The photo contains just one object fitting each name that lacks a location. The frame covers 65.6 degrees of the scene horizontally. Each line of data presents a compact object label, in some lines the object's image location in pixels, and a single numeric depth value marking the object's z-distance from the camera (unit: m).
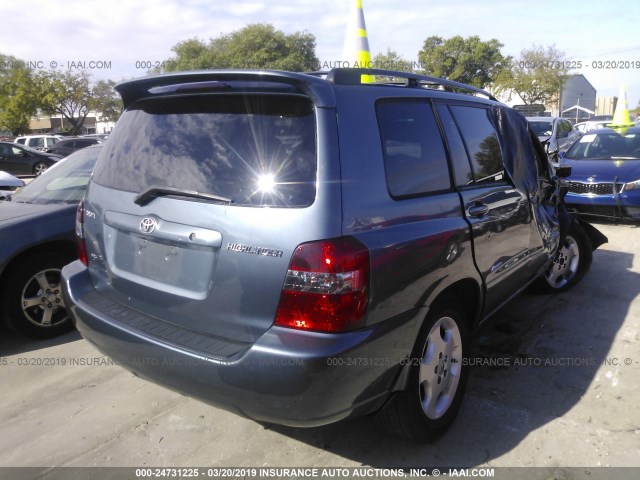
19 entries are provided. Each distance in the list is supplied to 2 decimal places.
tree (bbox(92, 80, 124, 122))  44.95
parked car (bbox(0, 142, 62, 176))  19.09
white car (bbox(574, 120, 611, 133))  20.15
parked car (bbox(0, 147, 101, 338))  3.92
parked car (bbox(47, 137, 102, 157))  22.90
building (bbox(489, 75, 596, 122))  58.86
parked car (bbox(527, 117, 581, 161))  12.81
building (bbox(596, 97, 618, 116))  69.25
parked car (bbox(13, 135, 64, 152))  25.37
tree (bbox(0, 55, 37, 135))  39.16
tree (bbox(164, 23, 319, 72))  38.62
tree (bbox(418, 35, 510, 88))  45.16
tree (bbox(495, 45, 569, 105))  38.23
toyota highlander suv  1.99
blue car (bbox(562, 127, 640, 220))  7.27
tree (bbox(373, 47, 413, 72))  34.41
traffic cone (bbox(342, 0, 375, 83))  5.04
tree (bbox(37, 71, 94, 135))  40.38
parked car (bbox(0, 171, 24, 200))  10.26
